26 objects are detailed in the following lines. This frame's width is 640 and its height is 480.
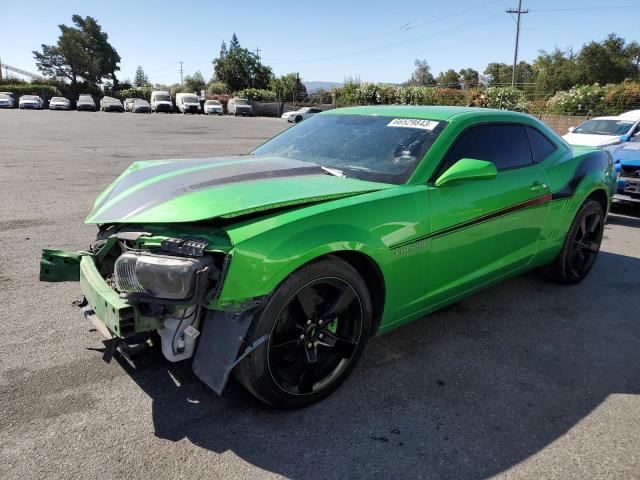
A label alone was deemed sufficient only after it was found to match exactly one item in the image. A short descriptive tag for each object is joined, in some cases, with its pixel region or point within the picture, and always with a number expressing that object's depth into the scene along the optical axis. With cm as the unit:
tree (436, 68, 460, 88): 10575
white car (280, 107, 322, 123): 3364
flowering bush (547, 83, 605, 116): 2160
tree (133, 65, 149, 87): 10194
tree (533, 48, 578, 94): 5978
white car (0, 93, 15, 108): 4659
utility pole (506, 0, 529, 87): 4309
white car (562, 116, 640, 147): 1141
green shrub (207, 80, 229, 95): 6688
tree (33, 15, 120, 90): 7788
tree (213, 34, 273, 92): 7344
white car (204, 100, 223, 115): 4772
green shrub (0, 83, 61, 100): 5806
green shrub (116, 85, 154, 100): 6431
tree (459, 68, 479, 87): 10038
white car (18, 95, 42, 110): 4659
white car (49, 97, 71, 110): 4738
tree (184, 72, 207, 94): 7469
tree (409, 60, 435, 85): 10662
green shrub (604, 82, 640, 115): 2062
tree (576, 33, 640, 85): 5806
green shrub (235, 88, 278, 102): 5636
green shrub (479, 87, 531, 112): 2423
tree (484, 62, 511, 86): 9381
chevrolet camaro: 221
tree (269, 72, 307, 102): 5650
